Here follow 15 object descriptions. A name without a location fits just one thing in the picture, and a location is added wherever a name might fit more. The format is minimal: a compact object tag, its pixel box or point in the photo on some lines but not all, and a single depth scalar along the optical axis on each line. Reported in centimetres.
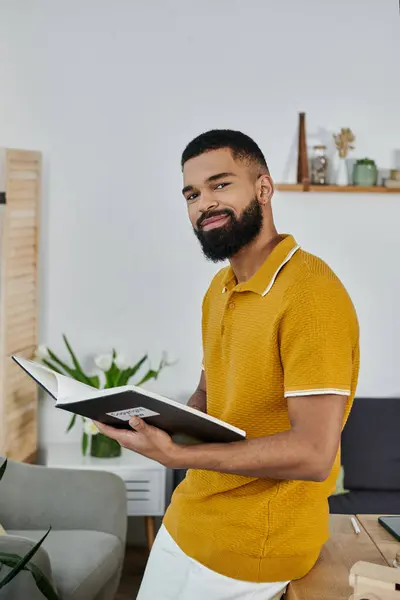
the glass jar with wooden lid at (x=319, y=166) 399
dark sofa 378
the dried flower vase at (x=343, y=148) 400
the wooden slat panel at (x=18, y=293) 356
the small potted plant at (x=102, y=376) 377
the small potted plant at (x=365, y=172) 398
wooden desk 153
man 141
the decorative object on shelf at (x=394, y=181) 399
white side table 366
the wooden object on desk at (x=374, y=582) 129
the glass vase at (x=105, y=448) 378
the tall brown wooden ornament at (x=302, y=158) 397
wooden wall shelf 397
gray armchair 304
